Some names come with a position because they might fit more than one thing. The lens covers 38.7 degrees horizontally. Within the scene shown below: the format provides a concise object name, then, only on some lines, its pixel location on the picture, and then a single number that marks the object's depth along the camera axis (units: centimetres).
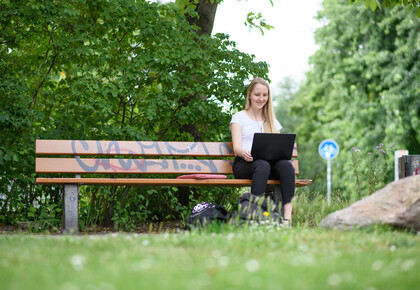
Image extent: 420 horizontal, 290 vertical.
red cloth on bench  634
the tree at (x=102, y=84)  722
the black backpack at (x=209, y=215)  572
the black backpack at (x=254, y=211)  543
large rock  496
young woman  624
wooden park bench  612
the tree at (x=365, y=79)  2166
